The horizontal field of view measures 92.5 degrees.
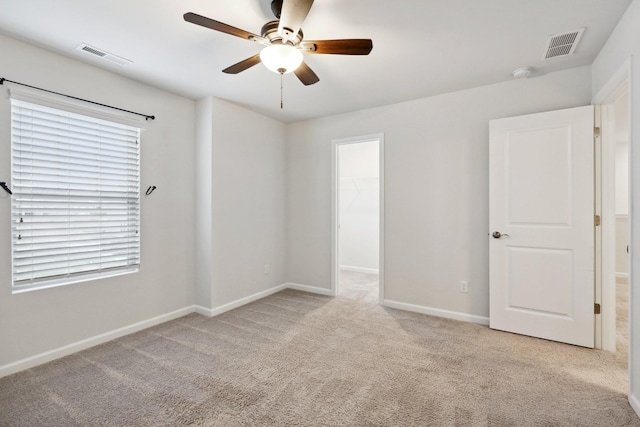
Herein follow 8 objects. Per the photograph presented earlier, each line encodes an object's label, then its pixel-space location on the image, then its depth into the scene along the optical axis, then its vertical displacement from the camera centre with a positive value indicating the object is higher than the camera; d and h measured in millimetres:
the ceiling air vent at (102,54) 2379 +1299
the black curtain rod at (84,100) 2222 +986
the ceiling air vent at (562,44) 2207 +1296
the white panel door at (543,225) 2633 -108
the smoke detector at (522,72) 2736 +1284
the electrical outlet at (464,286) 3268 -782
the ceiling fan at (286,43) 1686 +1033
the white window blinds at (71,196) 2346 +154
